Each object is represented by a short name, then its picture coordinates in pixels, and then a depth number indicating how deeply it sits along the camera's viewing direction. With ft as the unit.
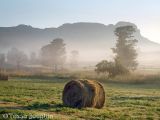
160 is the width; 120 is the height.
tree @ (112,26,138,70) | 307.37
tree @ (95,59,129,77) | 244.01
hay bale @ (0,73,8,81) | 186.32
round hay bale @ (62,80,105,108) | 79.87
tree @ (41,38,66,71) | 535.56
